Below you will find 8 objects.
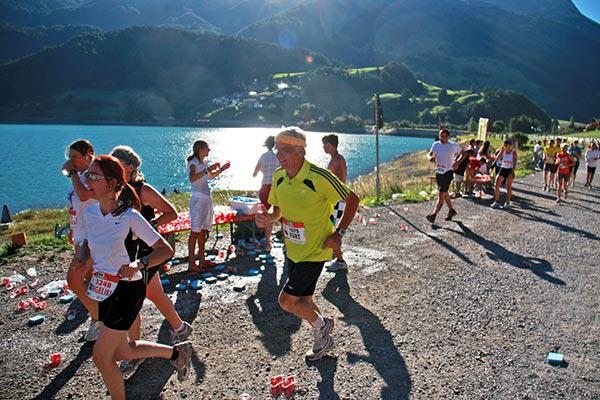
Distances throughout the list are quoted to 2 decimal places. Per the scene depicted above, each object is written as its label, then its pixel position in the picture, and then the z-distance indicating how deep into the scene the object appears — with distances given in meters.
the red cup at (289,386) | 3.96
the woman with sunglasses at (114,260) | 3.17
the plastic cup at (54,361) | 4.51
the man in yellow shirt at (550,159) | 16.11
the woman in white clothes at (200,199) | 6.68
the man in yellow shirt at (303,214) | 3.97
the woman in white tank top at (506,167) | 12.39
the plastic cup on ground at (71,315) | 5.63
